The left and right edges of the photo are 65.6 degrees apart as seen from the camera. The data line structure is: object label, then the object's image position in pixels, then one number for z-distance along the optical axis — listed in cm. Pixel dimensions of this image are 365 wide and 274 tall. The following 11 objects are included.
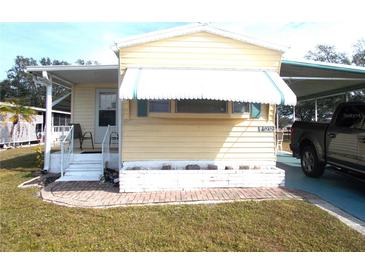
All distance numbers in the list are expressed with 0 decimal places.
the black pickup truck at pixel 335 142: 696
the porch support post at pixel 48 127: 968
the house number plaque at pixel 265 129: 830
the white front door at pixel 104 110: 1190
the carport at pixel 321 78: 841
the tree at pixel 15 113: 1804
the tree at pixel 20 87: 5994
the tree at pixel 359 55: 3312
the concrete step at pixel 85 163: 930
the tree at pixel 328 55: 3544
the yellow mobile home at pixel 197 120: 738
